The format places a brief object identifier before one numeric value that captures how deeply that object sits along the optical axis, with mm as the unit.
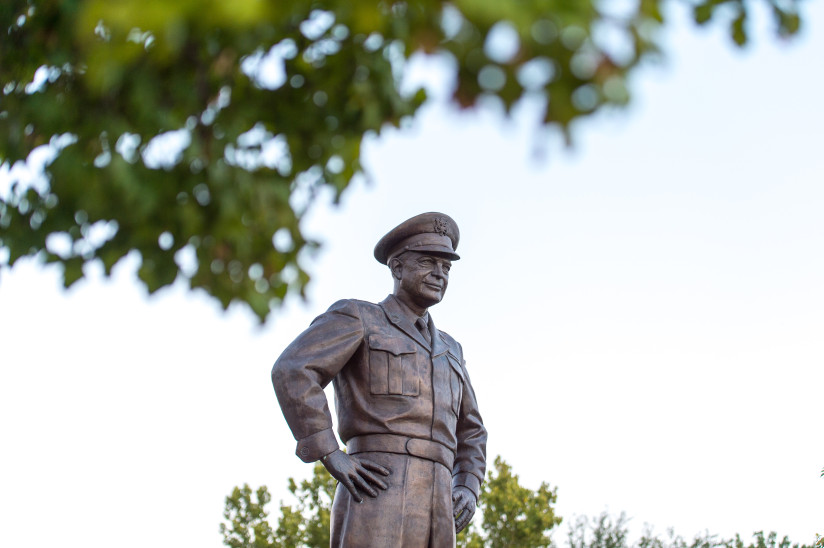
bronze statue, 6445
